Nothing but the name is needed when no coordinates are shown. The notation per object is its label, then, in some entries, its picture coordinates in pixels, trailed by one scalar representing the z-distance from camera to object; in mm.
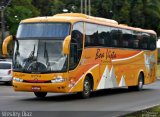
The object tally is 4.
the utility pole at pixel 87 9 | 71275
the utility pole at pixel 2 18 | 47306
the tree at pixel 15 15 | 74750
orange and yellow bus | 20875
